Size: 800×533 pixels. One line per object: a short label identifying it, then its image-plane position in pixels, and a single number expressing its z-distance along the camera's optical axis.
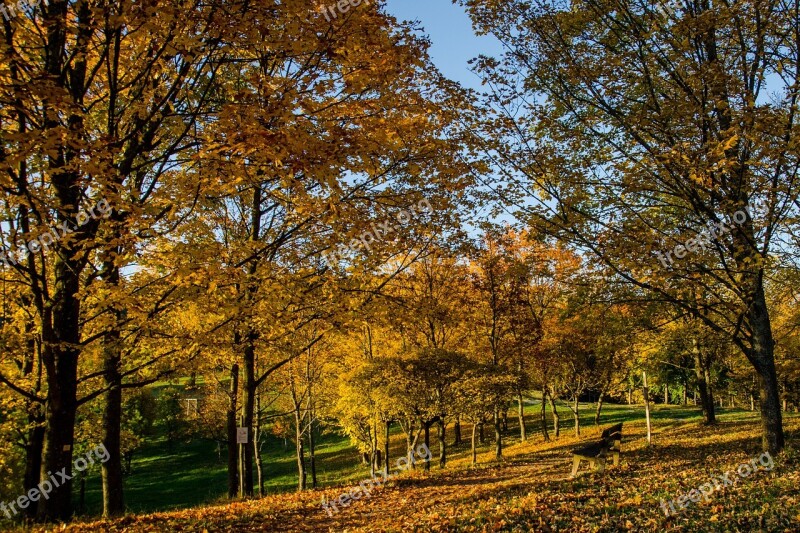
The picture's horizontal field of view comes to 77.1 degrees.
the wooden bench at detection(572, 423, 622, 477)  10.02
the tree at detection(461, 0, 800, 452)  7.42
